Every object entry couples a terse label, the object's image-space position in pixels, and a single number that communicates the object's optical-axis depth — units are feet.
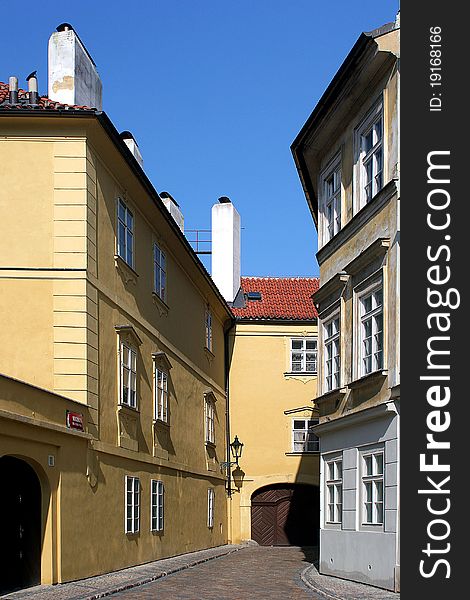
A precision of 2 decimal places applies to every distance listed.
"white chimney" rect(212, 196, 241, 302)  127.24
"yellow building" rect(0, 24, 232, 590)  56.13
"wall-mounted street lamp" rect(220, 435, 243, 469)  119.14
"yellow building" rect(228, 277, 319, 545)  119.96
